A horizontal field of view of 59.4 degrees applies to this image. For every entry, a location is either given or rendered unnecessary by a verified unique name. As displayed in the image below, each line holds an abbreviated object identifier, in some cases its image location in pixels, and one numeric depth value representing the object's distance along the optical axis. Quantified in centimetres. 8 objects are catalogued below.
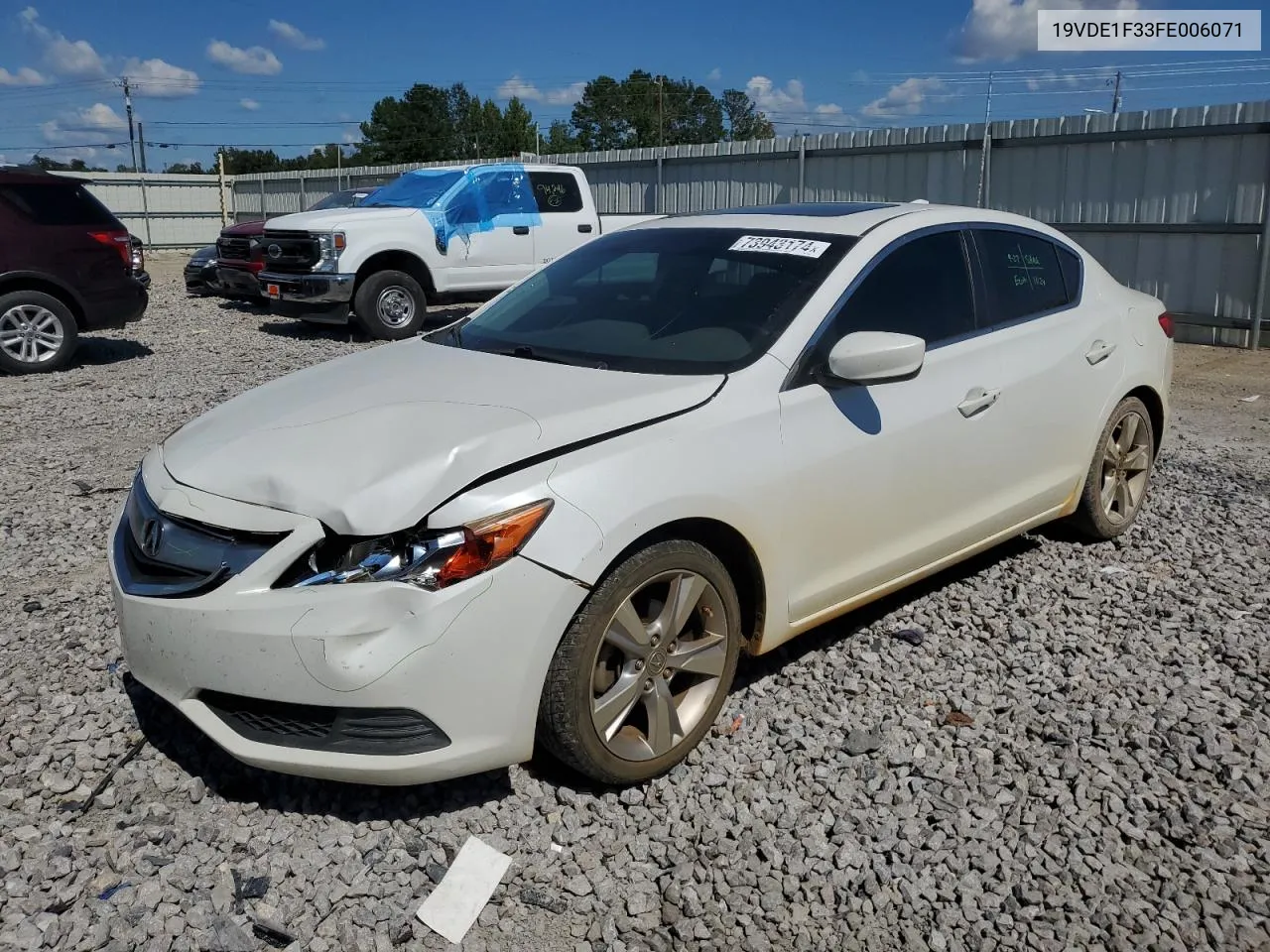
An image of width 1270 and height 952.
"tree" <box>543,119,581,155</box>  9344
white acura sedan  283
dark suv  1038
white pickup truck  1259
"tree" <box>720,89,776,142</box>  9260
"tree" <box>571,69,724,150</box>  9125
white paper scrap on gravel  276
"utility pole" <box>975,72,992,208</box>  1413
